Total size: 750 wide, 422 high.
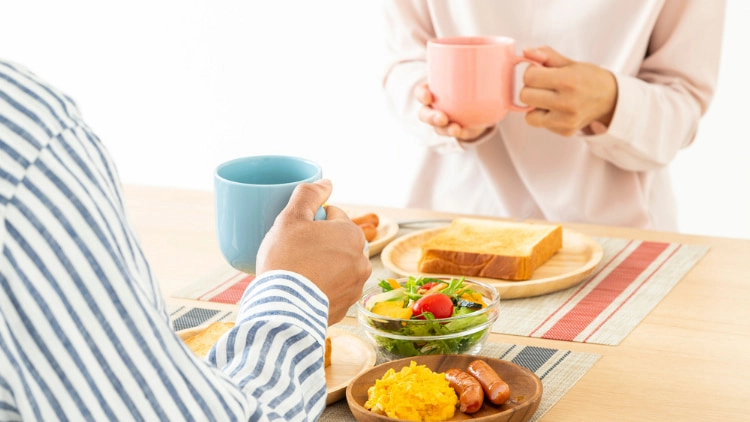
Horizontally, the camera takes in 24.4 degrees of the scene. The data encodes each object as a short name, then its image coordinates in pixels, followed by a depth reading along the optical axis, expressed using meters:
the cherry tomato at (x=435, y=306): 1.37
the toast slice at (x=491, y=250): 1.56
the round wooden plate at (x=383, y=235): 1.66
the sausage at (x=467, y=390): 1.27
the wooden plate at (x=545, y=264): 1.53
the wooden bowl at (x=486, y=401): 1.26
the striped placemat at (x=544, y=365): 1.31
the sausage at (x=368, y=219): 1.70
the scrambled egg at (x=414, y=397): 1.26
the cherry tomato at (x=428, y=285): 1.43
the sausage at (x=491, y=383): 1.27
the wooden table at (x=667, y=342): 1.30
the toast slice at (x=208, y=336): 1.38
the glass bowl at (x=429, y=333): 1.36
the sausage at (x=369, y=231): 1.68
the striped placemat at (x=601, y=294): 1.45
